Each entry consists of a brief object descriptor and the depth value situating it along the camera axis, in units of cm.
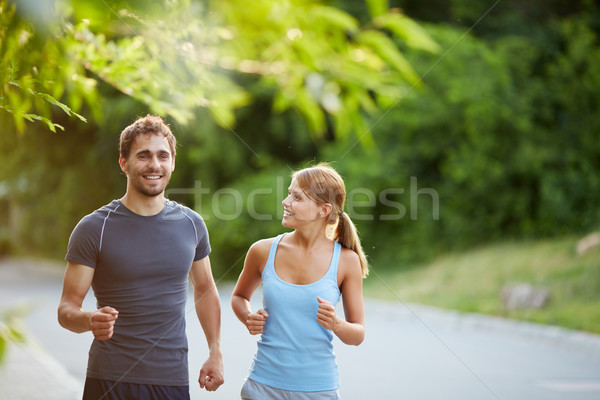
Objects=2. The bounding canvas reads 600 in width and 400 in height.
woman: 473
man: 453
